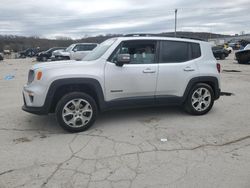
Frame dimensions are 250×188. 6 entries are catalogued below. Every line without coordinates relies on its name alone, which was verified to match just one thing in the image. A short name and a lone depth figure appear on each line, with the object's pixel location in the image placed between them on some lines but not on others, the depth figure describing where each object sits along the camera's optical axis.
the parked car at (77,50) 14.12
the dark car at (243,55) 13.81
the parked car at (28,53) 34.36
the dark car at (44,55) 21.99
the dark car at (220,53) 19.69
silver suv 3.35
